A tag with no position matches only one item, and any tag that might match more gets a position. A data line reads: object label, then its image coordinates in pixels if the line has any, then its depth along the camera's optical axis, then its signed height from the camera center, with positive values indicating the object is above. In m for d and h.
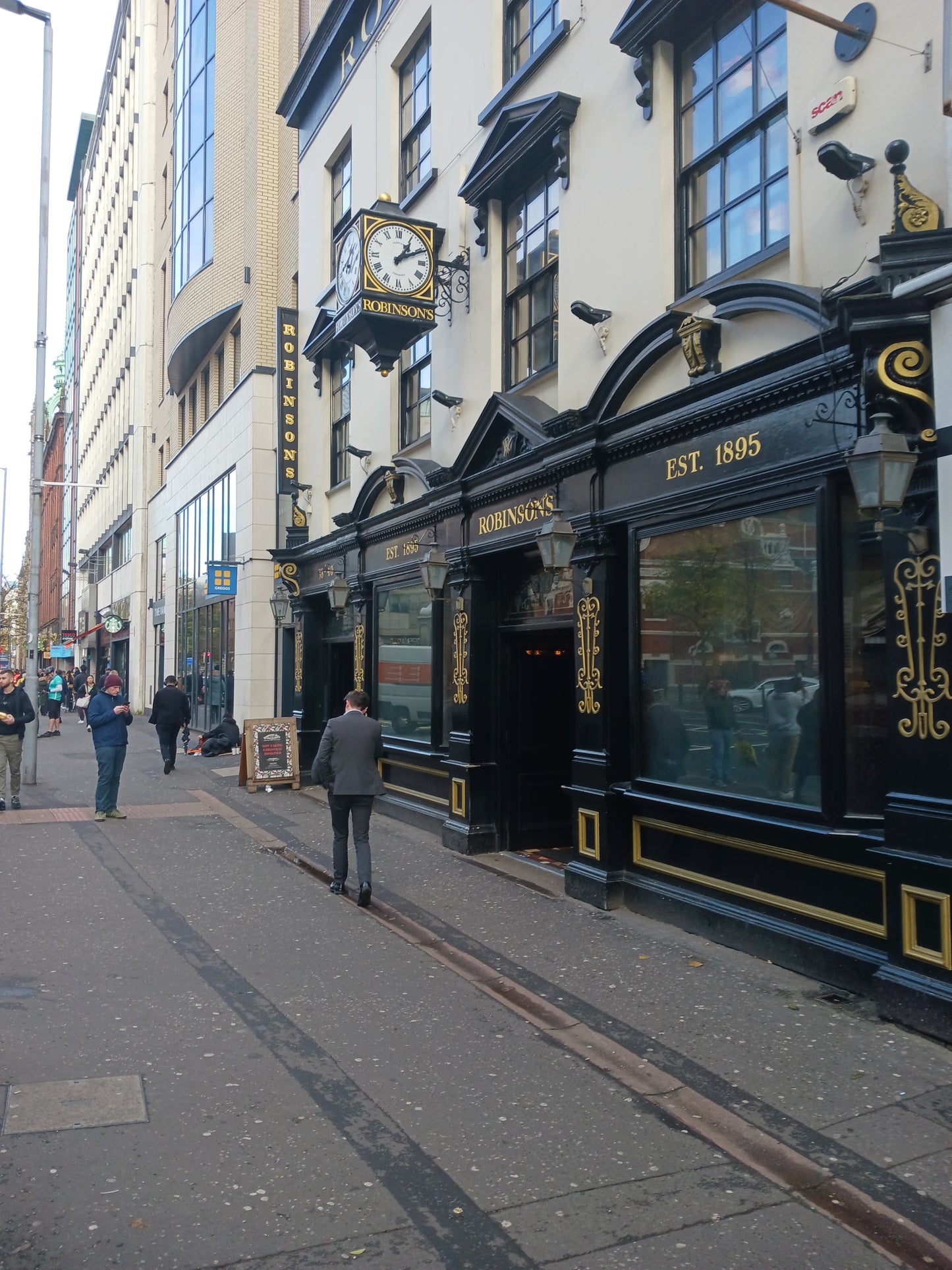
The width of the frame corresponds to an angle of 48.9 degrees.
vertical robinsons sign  18.70 +4.76
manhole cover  4.52 -1.97
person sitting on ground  20.67 -1.46
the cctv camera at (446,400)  11.89 +3.02
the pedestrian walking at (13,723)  13.30 -0.71
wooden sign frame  15.78 -1.46
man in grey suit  8.95 -0.93
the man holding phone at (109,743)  12.91 -0.95
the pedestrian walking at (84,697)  31.83 -1.00
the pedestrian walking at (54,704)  27.45 -0.98
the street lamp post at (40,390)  17.06 +4.61
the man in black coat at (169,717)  18.06 -0.88
